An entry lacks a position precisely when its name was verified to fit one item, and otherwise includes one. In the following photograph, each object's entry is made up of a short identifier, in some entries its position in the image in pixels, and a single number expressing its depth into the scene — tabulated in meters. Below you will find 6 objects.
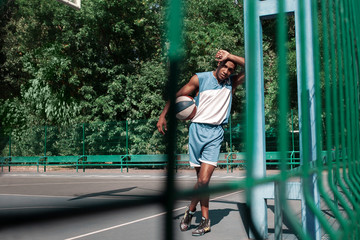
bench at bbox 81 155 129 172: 12.72
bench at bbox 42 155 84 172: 13.40
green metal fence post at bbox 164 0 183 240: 0.41
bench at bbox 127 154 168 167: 11.38
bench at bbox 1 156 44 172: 12.58
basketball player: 2.39
